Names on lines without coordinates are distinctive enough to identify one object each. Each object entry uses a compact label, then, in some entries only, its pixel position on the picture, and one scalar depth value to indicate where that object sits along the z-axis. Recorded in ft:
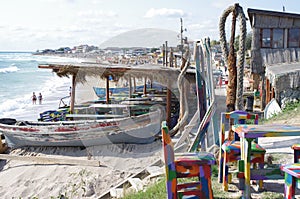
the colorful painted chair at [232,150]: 13.82
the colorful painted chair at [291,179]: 10.99
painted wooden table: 11.95
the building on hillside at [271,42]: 48.49
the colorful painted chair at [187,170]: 11.71
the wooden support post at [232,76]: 17.26
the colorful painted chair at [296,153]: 13.35
